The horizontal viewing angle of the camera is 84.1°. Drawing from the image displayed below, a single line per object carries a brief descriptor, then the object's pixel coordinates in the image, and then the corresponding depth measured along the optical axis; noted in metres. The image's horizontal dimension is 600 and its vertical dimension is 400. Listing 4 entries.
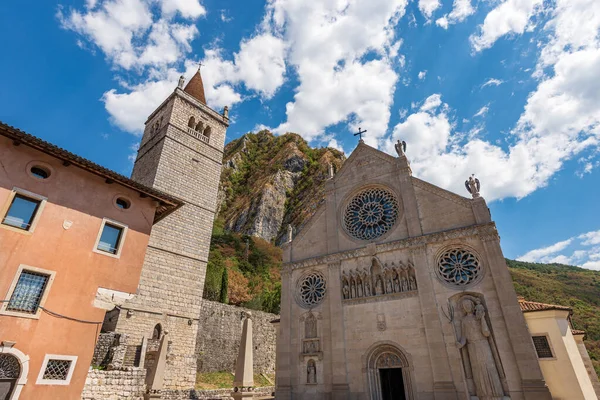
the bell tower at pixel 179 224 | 18.27
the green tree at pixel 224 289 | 34.06
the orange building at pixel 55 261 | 9.02
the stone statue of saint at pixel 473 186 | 16.13
